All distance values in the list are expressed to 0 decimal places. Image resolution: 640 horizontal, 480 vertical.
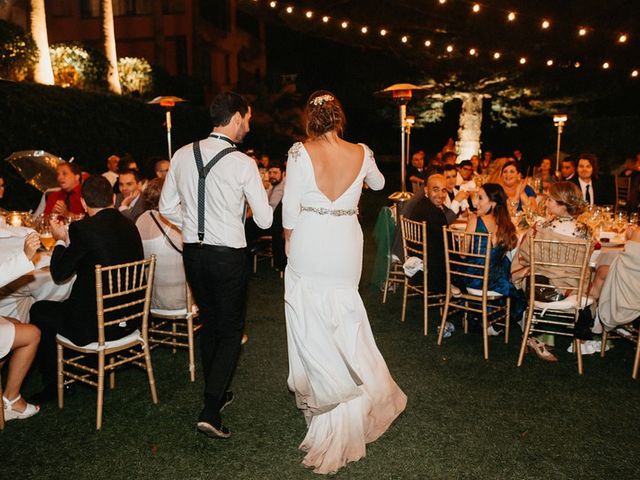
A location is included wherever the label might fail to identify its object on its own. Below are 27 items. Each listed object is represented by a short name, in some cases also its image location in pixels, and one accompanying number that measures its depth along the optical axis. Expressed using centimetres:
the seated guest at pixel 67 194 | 525
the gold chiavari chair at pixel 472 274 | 410
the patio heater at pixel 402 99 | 658
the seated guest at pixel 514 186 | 592
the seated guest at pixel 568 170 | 761
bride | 268
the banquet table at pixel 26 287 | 338
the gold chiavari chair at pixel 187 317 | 372
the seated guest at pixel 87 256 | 303
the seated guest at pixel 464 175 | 835
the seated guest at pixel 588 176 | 673
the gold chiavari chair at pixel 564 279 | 376
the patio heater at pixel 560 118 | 1059
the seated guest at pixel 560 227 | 394
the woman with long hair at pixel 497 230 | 420
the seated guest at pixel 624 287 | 359
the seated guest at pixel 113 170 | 723
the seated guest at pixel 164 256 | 367
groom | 275
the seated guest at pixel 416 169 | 949
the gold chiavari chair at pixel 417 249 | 455
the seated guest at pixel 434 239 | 455
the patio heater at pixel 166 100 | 864
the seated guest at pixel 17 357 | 301
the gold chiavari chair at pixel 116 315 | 308
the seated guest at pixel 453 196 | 623
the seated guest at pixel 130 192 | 497
